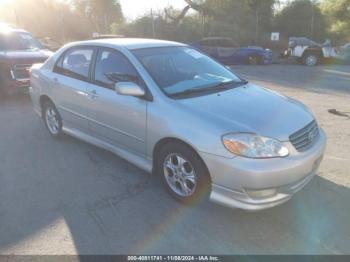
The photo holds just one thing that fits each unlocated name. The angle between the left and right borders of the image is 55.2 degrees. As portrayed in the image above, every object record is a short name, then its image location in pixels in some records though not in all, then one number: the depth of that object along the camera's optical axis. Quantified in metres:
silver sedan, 2.92
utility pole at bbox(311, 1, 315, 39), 22.18
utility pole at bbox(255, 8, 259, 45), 21.94
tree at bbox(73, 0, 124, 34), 32.38
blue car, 15.91
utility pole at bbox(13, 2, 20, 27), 24.73
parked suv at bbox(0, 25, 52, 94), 7.75
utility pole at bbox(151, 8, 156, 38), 22.59
